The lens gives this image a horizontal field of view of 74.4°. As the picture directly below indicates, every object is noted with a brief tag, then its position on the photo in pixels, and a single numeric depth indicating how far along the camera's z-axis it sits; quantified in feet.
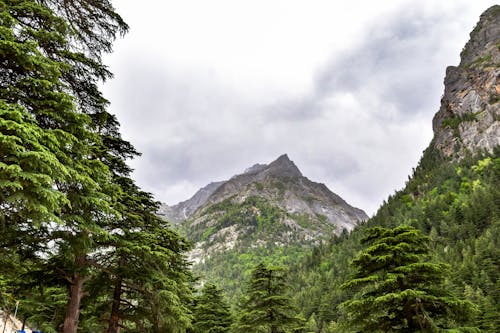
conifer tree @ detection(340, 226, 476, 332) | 33.12
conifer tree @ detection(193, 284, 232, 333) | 85.56
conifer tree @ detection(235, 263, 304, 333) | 61.16
